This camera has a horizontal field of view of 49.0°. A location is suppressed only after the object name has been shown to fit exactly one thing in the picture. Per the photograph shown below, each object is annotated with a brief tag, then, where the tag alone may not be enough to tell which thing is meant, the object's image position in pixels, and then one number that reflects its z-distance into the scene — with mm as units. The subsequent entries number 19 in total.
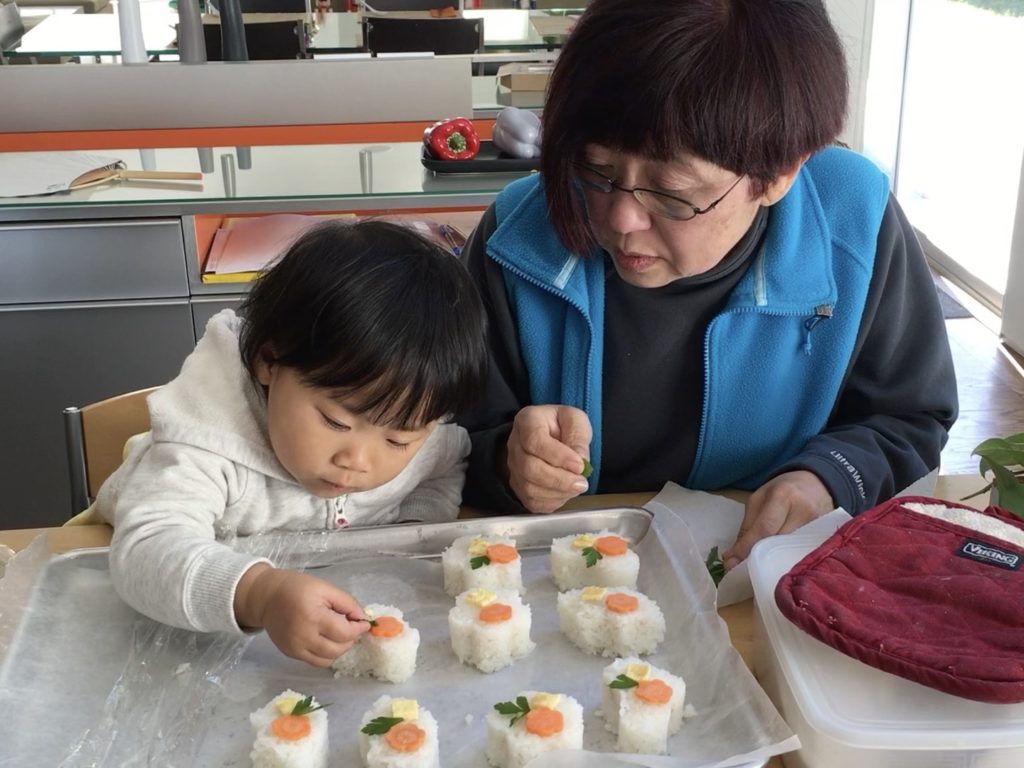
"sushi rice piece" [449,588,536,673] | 1028
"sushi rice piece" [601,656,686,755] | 920
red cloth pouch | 863
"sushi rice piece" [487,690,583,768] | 894
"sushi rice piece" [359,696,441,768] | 885
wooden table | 1089
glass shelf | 2352
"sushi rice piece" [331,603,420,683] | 1010
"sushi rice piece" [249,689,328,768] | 880
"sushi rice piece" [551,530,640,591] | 1152
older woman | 1139
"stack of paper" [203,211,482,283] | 2473
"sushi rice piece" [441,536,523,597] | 1136
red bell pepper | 2537
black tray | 2508
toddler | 1051
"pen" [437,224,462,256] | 2413
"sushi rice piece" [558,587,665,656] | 1053
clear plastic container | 839
